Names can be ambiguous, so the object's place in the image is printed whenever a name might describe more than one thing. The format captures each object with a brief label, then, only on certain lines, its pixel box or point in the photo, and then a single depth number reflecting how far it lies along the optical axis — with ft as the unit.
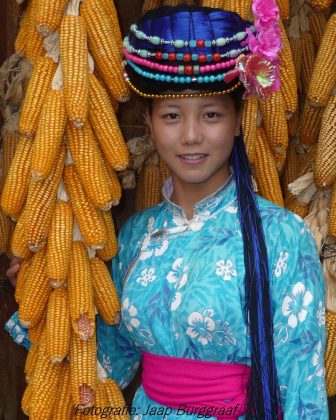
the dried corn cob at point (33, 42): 8.13
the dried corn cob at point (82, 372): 8.04
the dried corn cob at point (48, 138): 7.73
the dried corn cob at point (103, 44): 7.95
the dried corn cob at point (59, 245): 7.89
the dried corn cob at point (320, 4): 9.46
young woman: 7.40
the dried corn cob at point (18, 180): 8.02
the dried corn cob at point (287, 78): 9.09
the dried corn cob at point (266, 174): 9.14
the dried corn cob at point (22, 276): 8.34
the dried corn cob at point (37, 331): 8.32
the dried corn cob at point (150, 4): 10.53
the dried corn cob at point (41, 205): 7.96
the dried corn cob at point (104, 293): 8.22
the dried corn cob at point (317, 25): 10.50
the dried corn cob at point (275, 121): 9.00
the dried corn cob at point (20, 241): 8.11
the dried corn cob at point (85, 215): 7.97
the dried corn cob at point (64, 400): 8.16
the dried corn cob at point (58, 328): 7.92
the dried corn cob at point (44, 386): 8.07
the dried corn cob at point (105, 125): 7.95
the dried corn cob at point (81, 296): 7.92
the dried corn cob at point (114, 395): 8.32
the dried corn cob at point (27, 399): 8.23
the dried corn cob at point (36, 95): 7.91
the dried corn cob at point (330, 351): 9.27
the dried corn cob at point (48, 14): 7.80
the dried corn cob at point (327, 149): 9.21
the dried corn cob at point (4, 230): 10.35
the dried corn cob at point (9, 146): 10.35
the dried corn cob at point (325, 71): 9.25
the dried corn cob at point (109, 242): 8.24
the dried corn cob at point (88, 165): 7.91
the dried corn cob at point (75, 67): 7.68
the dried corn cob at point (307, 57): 10.48
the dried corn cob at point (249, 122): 8.90
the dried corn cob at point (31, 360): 8.43
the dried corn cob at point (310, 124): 9.74
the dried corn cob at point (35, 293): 8.09
